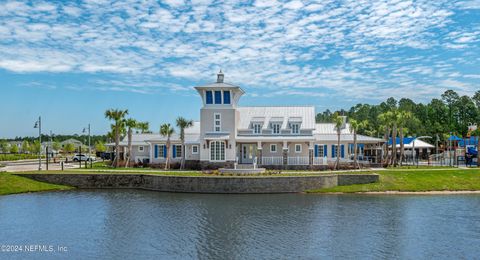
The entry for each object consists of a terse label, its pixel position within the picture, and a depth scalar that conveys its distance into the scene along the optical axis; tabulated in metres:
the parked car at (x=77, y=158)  73.25
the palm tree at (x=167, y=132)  52.81
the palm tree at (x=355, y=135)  49.22
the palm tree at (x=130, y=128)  55.84
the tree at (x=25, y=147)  119.99
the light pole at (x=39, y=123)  48.91
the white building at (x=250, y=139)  51.56
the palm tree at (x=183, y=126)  51.78
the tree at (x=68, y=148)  112.78
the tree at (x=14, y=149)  112.13
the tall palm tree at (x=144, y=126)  68.62
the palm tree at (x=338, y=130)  49.59
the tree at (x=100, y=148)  96.00
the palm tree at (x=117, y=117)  55.97
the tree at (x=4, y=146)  124.38
